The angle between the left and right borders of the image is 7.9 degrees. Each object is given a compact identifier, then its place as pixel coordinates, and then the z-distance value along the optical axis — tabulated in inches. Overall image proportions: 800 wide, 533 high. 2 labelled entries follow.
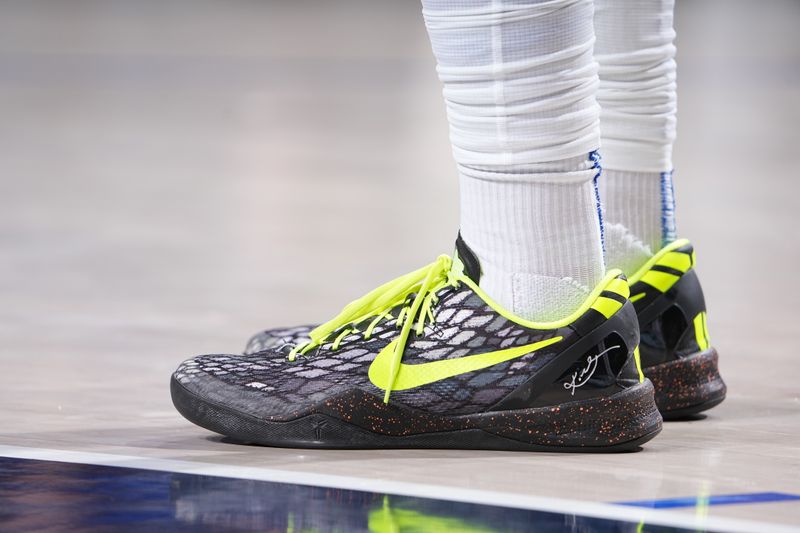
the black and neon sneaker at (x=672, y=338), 154.5
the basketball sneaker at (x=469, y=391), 148.2
